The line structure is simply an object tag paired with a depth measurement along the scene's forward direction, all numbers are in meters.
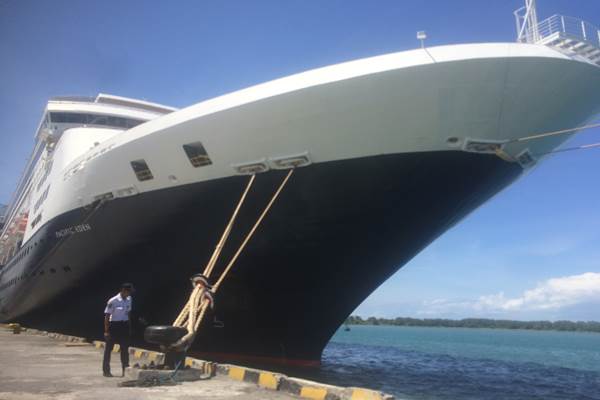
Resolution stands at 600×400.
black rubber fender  5.92
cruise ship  7.69
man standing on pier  7.02
